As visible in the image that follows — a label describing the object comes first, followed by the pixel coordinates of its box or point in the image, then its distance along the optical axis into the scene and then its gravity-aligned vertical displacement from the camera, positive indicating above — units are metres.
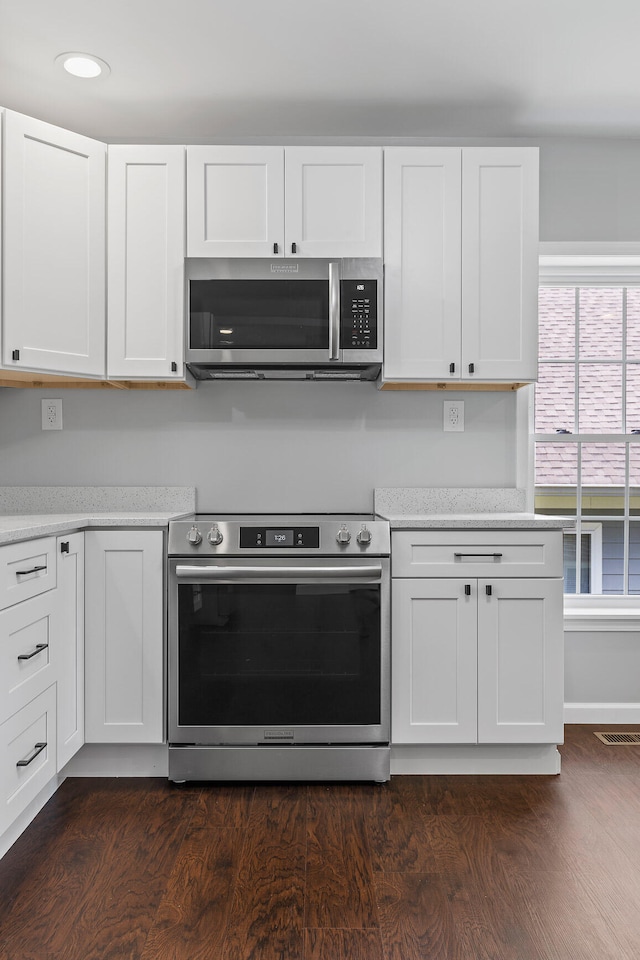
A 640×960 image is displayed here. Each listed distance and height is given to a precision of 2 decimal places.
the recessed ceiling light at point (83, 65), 2.33 +1.46
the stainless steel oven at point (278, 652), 2.32 -0.64
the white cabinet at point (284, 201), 2.54 +1.05
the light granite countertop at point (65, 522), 1.91 -0.17
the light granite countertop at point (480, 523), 2.37 -0.18
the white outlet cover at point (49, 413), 2.88 +0.25
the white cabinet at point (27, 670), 1.79 -0.58
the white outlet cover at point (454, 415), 2.91 +0.26
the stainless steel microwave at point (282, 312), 2.49 +0.61
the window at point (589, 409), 3.06 +0.30
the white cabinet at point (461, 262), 2.56 +0.83
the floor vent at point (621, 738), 2.70 -1.10
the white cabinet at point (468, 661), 2.37 -0.68
